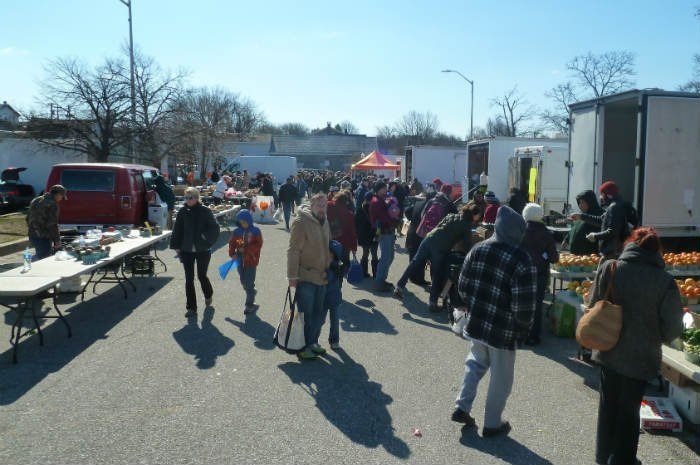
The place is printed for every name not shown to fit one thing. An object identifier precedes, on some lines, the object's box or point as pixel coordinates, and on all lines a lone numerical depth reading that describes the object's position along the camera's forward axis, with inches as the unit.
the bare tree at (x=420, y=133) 3843.5
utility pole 934.2
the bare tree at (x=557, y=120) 2285.4
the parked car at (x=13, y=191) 940.6
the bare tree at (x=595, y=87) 2290.2
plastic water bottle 290.5
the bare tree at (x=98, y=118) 907.4
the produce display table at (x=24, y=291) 243.0
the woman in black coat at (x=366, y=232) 428.1
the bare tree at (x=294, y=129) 4495.6
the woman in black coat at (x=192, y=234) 319.3
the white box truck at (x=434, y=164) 1119.0
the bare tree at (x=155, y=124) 957.8
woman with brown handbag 147.7
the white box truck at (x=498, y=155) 870.4
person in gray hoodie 168.2
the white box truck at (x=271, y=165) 1557.6
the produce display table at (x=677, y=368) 179.6
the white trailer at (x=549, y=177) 715.4
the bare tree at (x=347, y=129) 4851.1
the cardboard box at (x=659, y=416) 186.9
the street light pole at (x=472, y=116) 1648.3
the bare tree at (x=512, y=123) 2719.0
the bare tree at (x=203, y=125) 1066.7
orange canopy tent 1242.7
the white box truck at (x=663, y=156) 374.9
